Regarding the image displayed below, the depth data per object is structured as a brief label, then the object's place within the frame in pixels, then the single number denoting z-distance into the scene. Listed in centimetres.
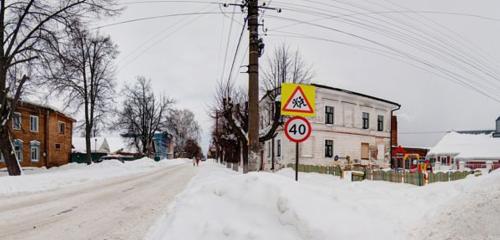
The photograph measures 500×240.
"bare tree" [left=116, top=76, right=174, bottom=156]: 6669
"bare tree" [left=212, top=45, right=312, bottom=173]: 2110
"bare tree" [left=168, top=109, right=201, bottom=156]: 11519
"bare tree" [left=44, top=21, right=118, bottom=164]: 3741
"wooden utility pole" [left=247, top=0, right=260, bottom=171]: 987
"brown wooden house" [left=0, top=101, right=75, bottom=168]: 4000
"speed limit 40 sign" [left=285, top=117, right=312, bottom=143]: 767
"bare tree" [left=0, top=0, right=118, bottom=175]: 2281
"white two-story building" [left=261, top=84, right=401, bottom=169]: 3647
